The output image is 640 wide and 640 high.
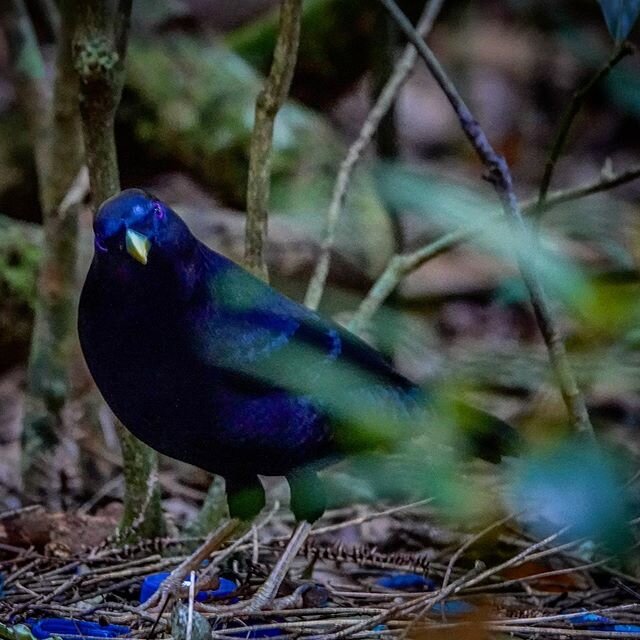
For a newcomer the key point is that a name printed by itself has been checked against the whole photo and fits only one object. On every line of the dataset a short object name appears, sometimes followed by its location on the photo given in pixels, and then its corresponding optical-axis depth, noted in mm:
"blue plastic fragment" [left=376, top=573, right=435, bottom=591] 7469
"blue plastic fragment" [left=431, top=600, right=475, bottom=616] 6060
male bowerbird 5891
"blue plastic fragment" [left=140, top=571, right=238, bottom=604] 6625
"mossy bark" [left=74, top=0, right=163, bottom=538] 6402
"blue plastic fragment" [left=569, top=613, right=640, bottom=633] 6020
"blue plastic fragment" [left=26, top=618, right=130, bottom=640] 5676
